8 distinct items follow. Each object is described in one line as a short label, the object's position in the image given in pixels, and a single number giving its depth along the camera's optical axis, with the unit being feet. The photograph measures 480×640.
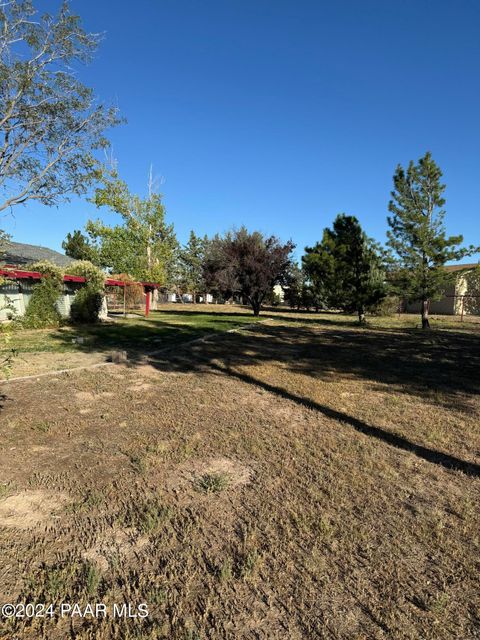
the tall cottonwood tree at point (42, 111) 39.65
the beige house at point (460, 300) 106.73
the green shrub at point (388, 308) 96.88
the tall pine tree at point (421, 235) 55.21
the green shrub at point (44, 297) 51.01
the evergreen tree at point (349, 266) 62.75
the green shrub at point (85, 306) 58.54
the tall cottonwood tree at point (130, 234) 116.88
